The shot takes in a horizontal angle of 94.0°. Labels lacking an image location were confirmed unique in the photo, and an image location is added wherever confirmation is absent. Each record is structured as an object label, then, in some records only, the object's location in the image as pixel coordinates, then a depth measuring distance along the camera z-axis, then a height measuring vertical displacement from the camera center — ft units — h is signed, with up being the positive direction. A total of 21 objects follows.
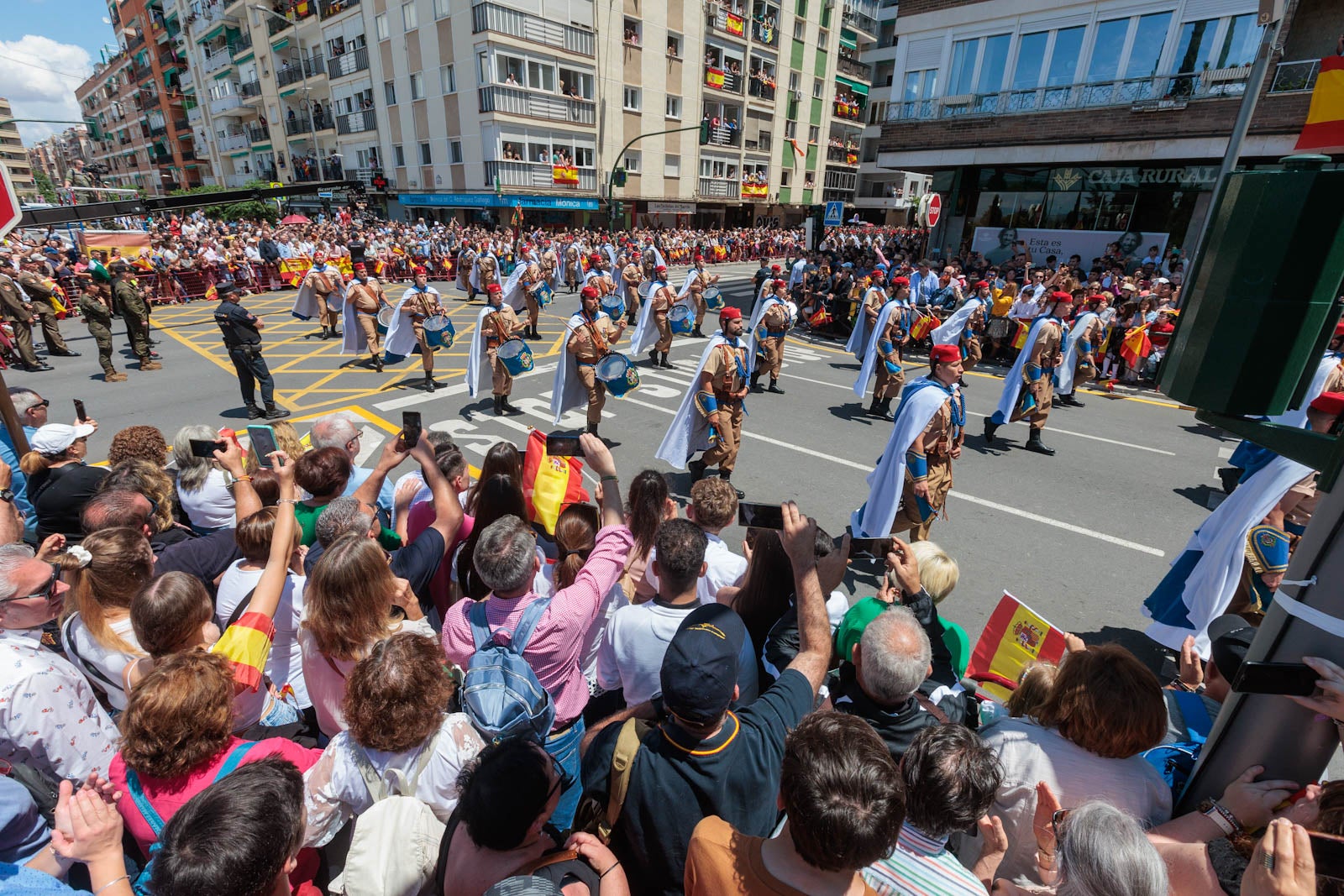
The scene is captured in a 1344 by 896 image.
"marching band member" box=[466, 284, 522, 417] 29.58 -6.67
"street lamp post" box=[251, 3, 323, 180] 130.82 +21.91
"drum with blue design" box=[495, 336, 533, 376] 28.60 -6.89
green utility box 4.17 -0.42
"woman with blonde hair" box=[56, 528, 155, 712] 8.04 -5.28
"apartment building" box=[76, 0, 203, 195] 191.72 +24.04
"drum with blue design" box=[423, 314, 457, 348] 33.47 -7.03
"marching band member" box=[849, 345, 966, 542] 16.28 -6.02
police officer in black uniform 27.40 -6.51
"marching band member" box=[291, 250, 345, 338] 46.24 -7.83
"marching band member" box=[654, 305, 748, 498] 21.13 -6.70
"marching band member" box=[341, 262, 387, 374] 37.63 -7.28
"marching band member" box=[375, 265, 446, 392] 34.27 -6.82
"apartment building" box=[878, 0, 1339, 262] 47.88 +8.85
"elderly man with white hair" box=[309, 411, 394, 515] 14.55 -5.47
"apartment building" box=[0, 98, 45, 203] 328.29 +8.64
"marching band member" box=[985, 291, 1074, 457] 25.98 -6.29
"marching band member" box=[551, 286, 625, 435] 26.30 -6.37
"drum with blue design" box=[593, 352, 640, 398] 25.34 -6.60
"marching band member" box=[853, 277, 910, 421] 30.14 -6.50
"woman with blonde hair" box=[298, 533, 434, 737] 7.75 -4.99
